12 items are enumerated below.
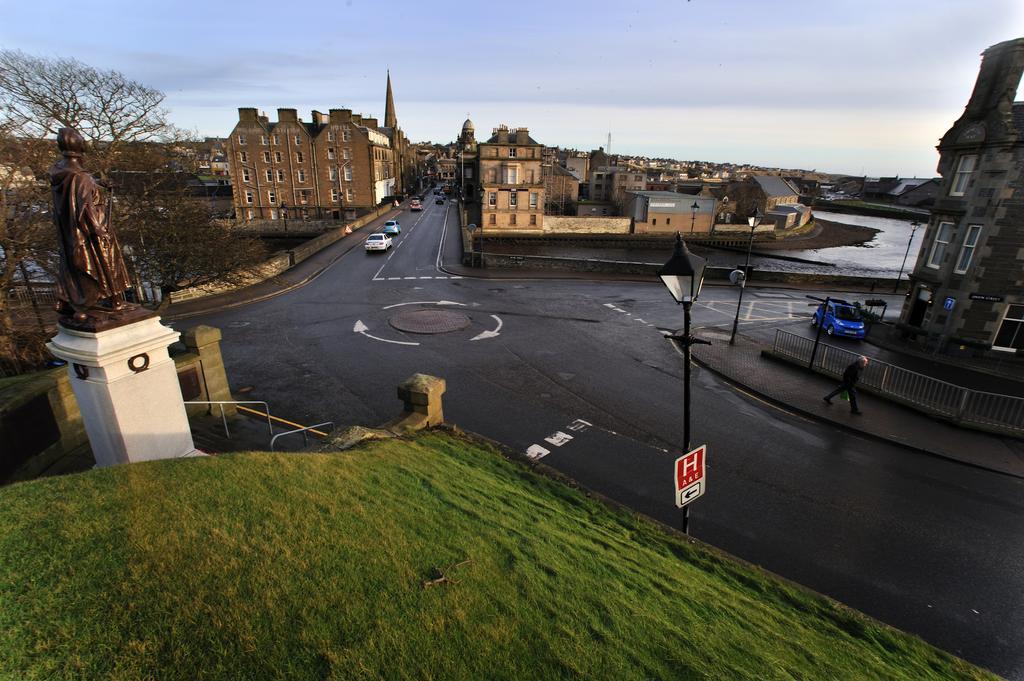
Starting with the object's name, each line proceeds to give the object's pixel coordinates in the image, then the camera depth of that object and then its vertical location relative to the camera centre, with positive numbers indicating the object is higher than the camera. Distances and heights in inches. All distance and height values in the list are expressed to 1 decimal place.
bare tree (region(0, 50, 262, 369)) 509.3 -10.4
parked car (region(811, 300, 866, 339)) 796.6 -211.0
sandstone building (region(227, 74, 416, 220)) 2554.1 +57.1
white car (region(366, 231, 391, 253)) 1477.6 -192.0
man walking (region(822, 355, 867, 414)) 521.3 -196.7
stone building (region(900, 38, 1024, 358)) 653.9 -40.7
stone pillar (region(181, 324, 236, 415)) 430.0 -165.4
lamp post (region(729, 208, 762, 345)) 747.5 -136.1
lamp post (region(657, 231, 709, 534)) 246.4 -44.7
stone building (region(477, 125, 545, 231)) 2285.9 +6.9
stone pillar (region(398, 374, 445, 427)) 394.3 -173.6
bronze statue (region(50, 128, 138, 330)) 216.8 -34.6
